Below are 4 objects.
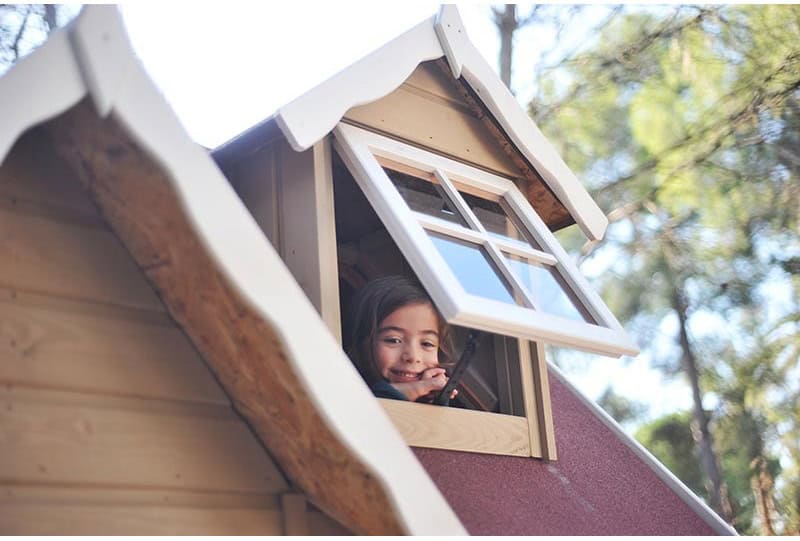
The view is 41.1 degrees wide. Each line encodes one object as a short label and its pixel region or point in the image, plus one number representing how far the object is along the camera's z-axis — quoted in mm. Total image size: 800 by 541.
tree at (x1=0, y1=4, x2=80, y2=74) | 6694
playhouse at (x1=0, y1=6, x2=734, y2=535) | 2164
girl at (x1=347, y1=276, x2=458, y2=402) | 3666
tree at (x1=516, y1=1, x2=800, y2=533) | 9984
